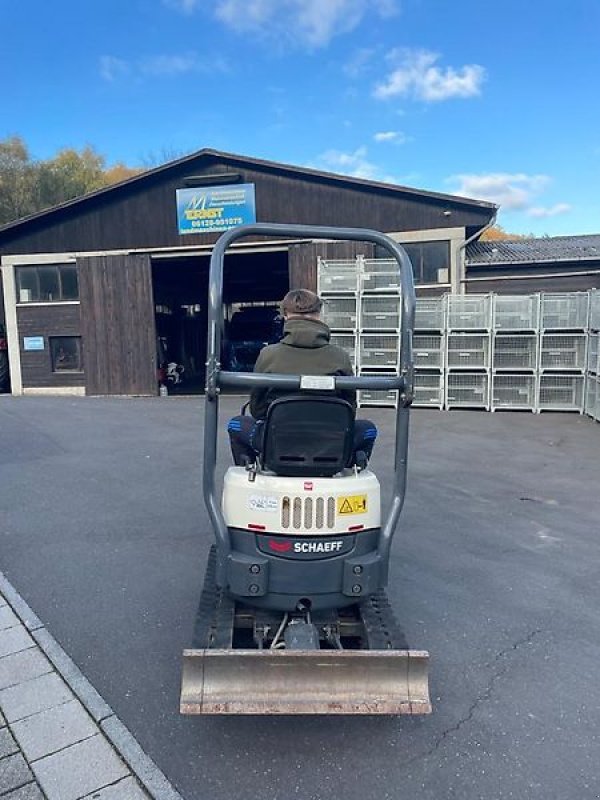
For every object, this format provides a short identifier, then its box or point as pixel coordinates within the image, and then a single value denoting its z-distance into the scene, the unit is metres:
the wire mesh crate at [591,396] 11.21
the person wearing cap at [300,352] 2.85
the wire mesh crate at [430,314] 12.45
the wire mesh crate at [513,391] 12.22
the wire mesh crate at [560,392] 11.90
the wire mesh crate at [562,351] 11.72
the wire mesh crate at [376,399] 12.88
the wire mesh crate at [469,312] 12.22
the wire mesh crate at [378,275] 12.71
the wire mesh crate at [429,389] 12.72
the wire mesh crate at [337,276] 12.87
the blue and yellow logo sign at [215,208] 16.22
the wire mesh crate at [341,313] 12.92
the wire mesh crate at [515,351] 12.09
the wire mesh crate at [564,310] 11.64
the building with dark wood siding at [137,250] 15.20
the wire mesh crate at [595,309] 10.92
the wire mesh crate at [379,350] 12.77
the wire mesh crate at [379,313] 12.65
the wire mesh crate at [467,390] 12.48
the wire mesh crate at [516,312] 11.89
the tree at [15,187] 32.09
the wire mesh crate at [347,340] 12.97
